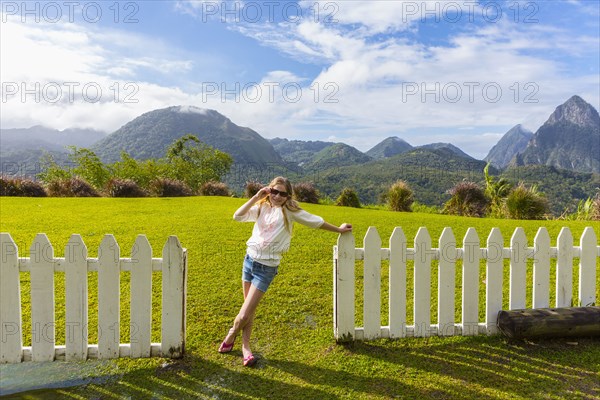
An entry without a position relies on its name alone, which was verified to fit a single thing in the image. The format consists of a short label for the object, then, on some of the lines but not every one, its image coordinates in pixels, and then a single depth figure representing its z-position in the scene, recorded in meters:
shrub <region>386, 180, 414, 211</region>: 14.15
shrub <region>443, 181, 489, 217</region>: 14.31
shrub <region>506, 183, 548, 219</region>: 12.68
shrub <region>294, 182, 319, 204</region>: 16.44
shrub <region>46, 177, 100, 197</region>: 16.45
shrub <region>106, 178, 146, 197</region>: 16.62
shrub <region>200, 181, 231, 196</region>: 18.31
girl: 3.46
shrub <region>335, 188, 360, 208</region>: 15.43
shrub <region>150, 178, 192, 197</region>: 17.58
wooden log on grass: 3.74
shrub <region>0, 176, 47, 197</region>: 16.19
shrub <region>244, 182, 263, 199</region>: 17.58
